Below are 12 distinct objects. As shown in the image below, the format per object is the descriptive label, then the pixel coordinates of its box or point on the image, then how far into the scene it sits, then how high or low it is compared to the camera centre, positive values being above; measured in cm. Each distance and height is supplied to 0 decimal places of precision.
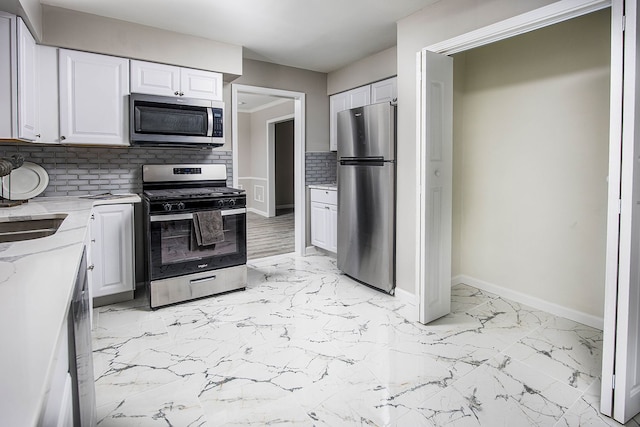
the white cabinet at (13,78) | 242 +73
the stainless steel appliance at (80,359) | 102 -51
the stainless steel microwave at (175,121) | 321 +62
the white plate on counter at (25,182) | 289 +7
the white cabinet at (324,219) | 452 -35
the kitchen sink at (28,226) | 212 -20
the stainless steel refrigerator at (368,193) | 330 -2
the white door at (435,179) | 268 +8
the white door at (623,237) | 165 -21
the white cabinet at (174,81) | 326 +99
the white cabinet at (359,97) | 400 +106
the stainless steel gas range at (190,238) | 308 -40
